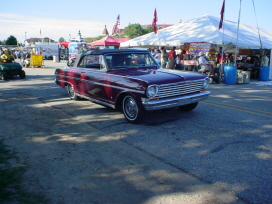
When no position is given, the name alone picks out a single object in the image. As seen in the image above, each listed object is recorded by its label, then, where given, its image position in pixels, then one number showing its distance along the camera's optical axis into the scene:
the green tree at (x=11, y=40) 88.56
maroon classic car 5.76
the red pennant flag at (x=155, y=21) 17.91
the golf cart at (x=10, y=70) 15.44
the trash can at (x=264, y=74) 16.25
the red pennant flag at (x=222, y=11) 14.90
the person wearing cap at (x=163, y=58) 18.52
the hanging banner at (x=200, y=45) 15.62
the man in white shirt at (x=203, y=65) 15.12
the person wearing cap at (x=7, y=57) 16.37
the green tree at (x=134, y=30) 108.81
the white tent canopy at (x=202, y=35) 15.78
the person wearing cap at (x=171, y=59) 16.67
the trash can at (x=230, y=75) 14.47
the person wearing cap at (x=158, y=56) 19.16
